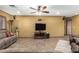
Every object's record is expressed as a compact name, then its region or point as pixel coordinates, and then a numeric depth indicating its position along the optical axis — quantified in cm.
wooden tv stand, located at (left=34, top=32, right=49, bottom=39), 327
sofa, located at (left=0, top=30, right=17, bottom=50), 224
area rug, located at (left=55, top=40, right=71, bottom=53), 225
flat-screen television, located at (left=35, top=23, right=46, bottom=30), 317
